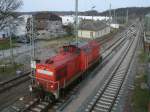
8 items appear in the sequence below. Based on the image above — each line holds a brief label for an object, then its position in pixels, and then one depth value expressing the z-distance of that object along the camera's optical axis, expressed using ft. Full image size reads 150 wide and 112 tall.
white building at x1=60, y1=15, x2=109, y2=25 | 337.07
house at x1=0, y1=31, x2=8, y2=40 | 201.77
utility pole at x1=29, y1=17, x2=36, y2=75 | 58.10
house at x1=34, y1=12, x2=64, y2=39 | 206.75
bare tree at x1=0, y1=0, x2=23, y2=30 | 120.67
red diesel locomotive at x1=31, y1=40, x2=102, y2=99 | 56.29
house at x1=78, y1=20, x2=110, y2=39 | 204.64
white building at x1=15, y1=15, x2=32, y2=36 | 219.84
